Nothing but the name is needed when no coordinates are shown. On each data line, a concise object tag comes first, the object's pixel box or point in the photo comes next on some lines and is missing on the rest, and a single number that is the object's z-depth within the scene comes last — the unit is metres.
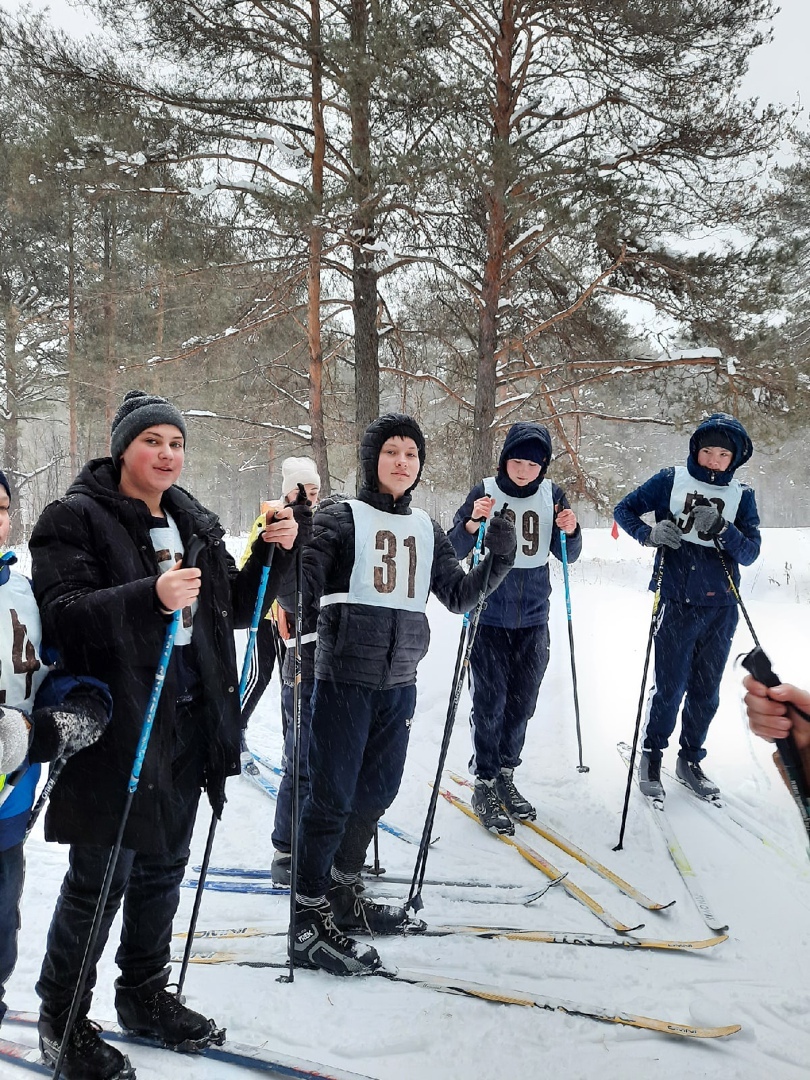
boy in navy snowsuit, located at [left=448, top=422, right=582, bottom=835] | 3.88
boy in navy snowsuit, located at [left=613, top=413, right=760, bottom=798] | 4.08
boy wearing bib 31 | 2.56
